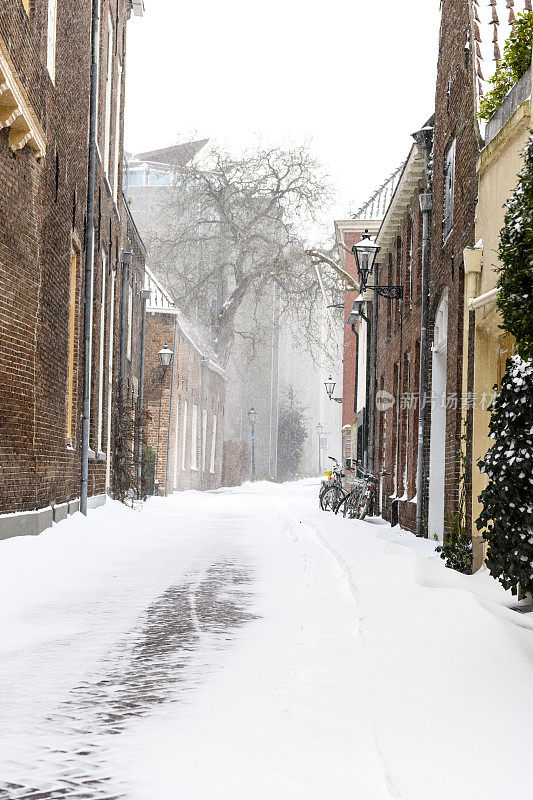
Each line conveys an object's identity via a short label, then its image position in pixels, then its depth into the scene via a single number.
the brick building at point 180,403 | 30.91
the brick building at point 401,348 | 18.45
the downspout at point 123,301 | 21.12
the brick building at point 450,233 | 12.79
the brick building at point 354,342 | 30.31
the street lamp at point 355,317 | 27.63
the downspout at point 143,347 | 23.56
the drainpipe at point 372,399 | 22.40
